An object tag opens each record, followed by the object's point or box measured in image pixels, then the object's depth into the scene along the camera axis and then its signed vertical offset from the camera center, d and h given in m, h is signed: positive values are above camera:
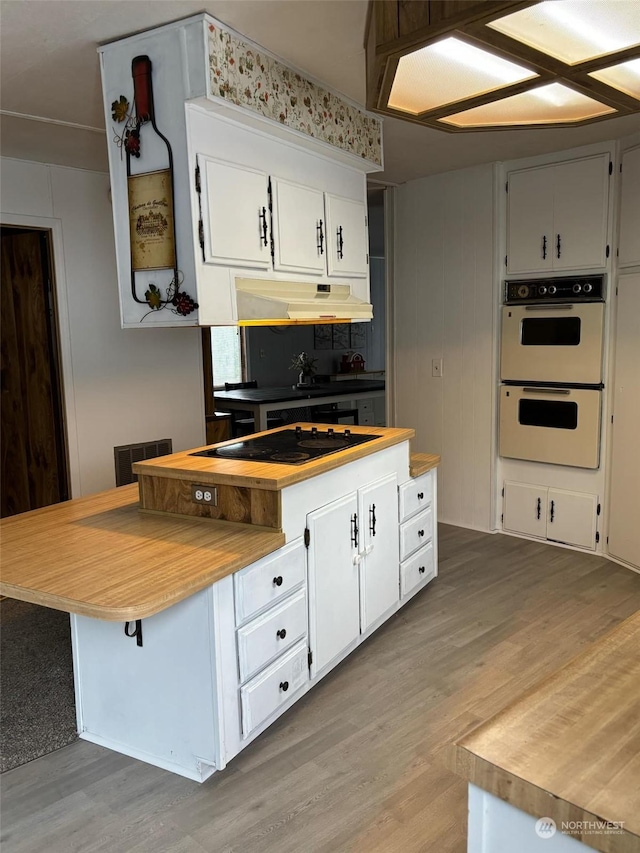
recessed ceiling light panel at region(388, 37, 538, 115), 1.76 +0.74
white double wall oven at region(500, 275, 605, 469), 4.09 -0.20
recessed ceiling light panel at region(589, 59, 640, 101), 1.87 +0.74
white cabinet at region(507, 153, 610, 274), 4.00 +0.74
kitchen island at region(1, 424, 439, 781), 2.07 -0.80
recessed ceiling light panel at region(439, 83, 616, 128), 2.15 +0.77
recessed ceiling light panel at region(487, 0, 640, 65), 1.53 +0.73
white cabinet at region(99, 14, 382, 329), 2.39 +0.67
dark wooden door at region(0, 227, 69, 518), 4.22 -0.17
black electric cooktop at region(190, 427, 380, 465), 2.87 -0.46
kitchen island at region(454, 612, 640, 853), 0.84 -0.57
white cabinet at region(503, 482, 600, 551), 4.29 -1.14
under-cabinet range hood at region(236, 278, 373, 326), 2.79 +0.19
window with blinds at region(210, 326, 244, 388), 8.05 -0.09
